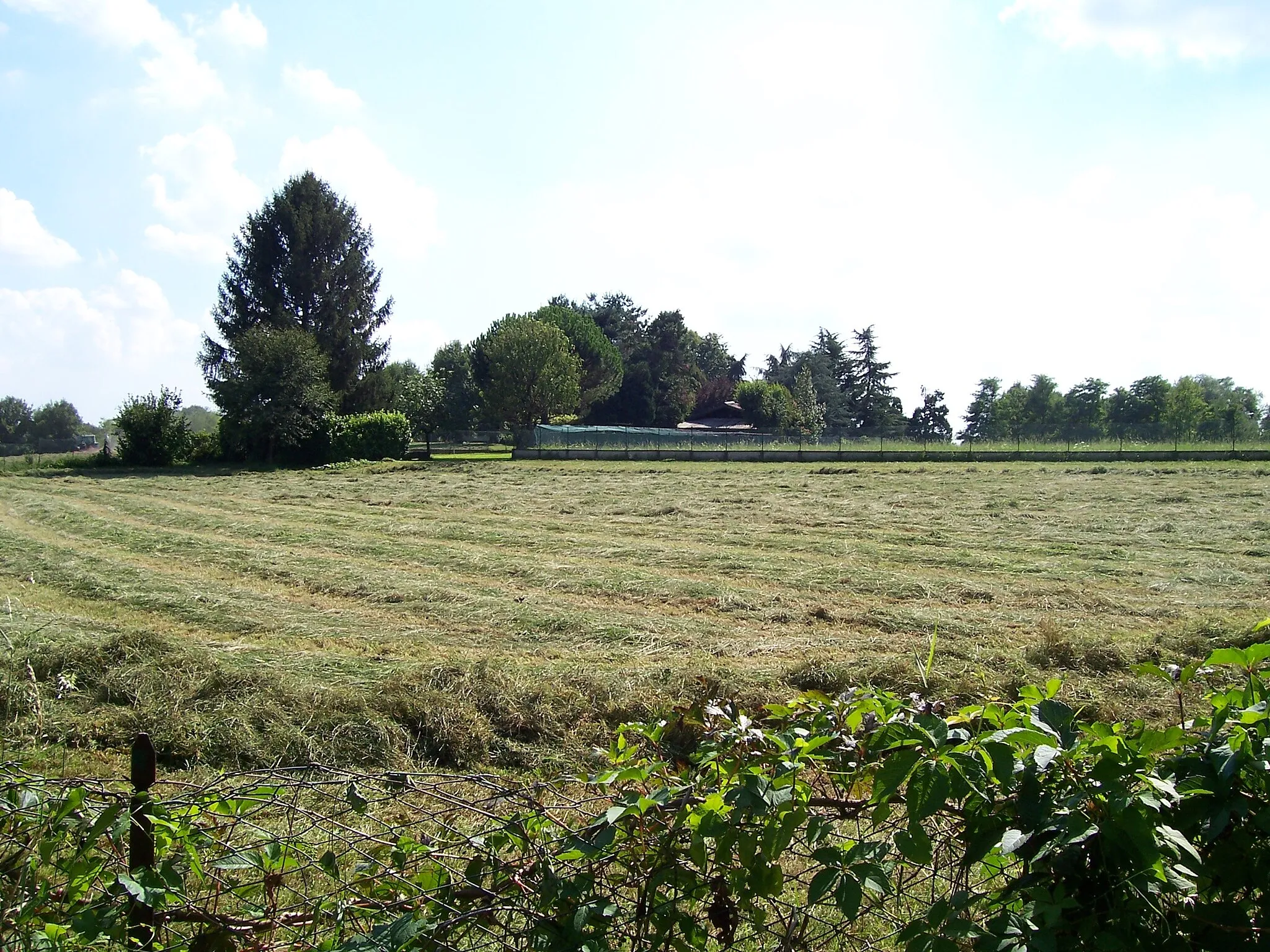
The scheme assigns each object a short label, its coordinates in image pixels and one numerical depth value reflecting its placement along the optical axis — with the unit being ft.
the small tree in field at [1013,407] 285.02
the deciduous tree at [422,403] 200.85
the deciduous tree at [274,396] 127.54
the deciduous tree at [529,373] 185.57
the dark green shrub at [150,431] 126.41
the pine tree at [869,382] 280.51
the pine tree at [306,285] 154.51
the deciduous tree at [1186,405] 242.58
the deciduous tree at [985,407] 294.56
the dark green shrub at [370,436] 131.75
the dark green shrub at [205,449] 134.62
